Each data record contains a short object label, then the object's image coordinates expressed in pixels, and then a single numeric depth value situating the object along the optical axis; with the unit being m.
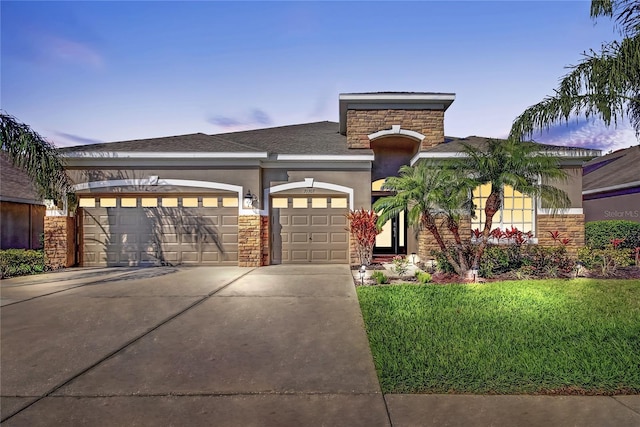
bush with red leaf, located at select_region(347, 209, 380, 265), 11.38
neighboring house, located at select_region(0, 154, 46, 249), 14.45
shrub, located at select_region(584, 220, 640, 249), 12.38
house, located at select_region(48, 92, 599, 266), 11.89
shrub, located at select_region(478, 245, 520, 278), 9.21
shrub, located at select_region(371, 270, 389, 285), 8.73
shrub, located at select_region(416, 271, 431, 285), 8.67
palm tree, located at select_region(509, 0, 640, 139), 8.05
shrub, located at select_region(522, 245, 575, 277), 9.09
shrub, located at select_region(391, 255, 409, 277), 9.89
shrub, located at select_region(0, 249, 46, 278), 10.31
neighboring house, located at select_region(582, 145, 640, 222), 15.12
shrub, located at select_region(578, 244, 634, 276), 9.62
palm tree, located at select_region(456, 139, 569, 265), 8.26
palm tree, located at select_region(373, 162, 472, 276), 8.45
